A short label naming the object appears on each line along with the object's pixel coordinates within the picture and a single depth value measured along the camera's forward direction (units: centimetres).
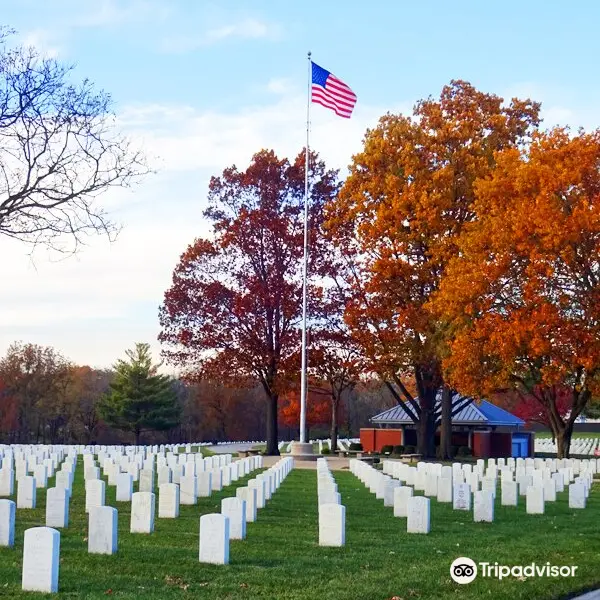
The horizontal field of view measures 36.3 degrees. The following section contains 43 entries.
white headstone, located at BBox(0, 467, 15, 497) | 1816
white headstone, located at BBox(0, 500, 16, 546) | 1113
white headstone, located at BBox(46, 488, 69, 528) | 1302
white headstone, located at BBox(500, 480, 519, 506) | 1805
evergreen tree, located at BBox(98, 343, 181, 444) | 6469
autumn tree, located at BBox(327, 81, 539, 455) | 3459
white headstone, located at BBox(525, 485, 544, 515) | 1673
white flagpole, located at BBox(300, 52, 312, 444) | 3475
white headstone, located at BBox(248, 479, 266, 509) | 1658
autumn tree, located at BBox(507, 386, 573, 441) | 6225
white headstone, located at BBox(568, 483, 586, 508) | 1819
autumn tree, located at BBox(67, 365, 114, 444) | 7375
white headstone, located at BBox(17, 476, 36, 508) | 1577
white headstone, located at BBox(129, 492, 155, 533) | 1255
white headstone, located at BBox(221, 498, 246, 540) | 1230
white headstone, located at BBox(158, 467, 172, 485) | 1992
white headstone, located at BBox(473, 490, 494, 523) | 1523
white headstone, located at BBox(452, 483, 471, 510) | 1711
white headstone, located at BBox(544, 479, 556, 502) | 1958
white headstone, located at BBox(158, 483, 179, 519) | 1445
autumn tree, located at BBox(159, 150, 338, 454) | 4081
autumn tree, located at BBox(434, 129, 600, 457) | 2750
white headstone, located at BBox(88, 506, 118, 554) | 1049
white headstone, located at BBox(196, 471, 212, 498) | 1875
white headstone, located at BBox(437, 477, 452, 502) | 1853
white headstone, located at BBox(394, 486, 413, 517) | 1545
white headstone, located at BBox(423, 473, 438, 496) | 1955
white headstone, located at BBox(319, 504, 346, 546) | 1169
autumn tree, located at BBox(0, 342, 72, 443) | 7150
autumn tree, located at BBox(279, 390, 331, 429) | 6562
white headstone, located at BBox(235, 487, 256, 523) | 1465
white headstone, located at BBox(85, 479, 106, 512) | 1490
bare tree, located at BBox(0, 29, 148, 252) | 1952
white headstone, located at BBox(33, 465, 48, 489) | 2056
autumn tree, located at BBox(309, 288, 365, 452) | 4100
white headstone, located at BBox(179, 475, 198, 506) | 1707
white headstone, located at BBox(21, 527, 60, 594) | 855
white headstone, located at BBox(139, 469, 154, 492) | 1775
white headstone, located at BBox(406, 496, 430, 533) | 1338
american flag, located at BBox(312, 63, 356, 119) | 3222
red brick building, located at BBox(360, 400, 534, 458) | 4459
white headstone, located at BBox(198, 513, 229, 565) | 1002
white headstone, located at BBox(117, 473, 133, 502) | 1722
